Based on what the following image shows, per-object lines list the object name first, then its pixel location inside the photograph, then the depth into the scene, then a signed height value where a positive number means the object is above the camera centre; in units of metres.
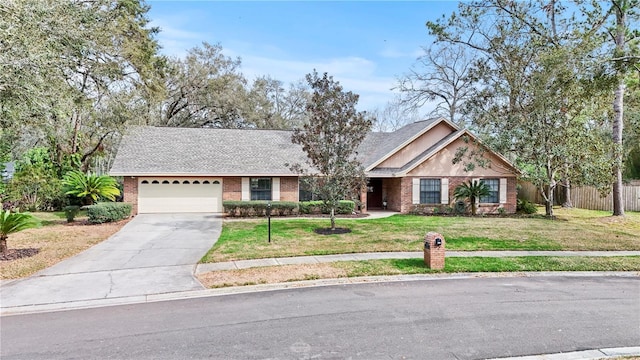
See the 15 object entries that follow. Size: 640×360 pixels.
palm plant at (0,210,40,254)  10.26 -1.04
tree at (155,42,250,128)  32.38 +8.07
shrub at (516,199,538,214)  22.33 -1.36
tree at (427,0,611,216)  18.61 +3.63
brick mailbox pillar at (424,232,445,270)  9.45 -1.67
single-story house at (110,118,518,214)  20.80 +0.75
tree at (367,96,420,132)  50.49 +9.36
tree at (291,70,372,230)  13.96 +1.84
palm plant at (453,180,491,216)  21.36 -0.37
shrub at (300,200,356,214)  20.48 -1.20
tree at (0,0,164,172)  10.37 +4.56
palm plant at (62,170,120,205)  18.31 +0.01
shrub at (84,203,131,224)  16.83 -1.22
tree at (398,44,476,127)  36.00 +9.14
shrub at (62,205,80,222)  17.11 -1.20
